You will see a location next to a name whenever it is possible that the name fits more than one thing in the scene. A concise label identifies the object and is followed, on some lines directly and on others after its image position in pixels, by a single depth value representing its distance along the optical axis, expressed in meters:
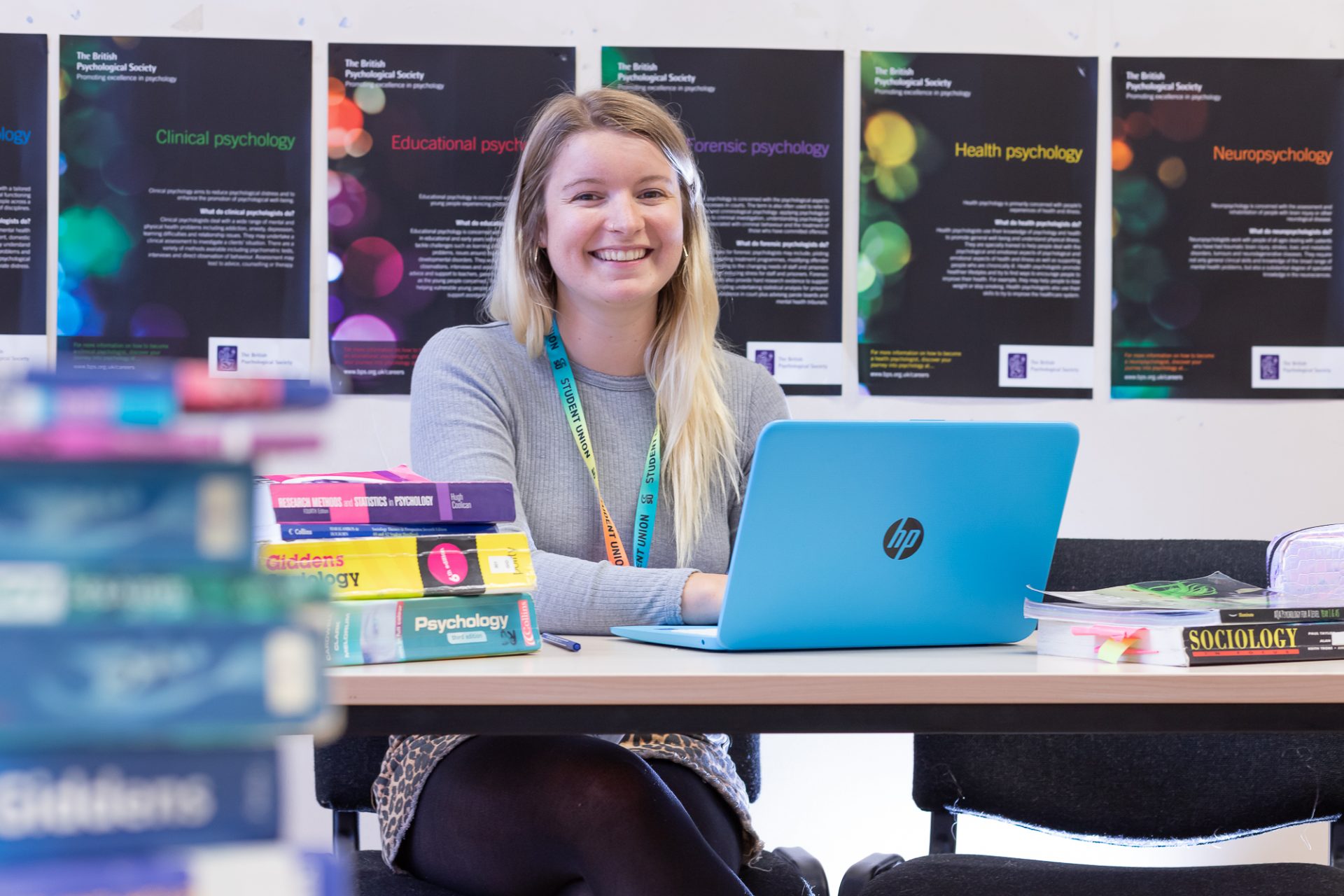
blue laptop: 2.24
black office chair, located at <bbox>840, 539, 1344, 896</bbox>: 3.16
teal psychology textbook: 2.11
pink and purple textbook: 2.29
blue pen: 2.44
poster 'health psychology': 3.67
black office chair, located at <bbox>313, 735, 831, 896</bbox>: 3.01
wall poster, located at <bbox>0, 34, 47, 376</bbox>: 3.60
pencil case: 2.71
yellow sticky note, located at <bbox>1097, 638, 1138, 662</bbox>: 2.26
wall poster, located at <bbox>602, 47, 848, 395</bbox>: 3.66
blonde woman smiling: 2.64
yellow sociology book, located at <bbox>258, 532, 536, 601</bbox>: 2.14
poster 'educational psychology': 3.63
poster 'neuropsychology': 3.69
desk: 1.92
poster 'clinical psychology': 3.61
